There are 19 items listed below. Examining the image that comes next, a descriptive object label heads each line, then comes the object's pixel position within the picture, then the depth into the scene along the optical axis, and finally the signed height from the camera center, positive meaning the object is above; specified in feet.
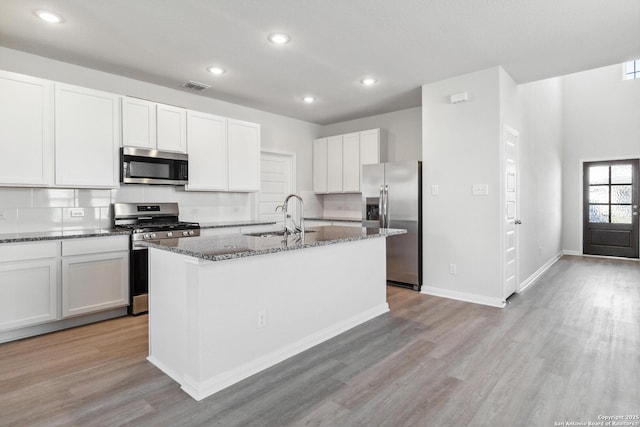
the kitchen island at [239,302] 6.78 -2.03
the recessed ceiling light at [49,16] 8.70 +4.93
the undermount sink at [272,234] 9.83 -0.65
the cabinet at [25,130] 9.95 +2.39
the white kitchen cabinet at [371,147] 18.02 +3.35
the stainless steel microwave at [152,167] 12.29 +1.66
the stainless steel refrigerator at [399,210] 14.70 +0.07
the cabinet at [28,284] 9.25 -1.98
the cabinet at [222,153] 14.38 +2.53
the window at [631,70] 22.12 +8.91
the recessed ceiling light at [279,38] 9.93 +4.98
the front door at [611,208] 22.30 +0.22
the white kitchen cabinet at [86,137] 10.93 +2.42
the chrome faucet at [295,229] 9.21 -0.52
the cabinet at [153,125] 12.38 +3.19
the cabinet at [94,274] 10.31 -1.93
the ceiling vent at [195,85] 13.79 +5.05
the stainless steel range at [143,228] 11.68 -0.59
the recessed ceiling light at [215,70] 12.39 +5.05
